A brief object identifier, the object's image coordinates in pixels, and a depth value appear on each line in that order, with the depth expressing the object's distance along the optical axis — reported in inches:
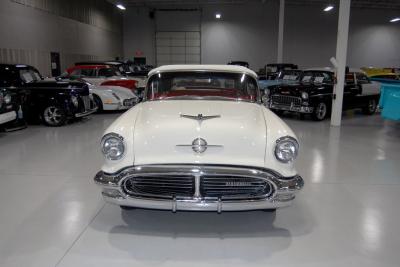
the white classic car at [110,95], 398.9
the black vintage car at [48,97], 328.8
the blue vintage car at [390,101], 295.3
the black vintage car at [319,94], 368.5
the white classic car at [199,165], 113.1
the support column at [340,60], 347.6
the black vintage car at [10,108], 278.5
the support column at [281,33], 695.1
